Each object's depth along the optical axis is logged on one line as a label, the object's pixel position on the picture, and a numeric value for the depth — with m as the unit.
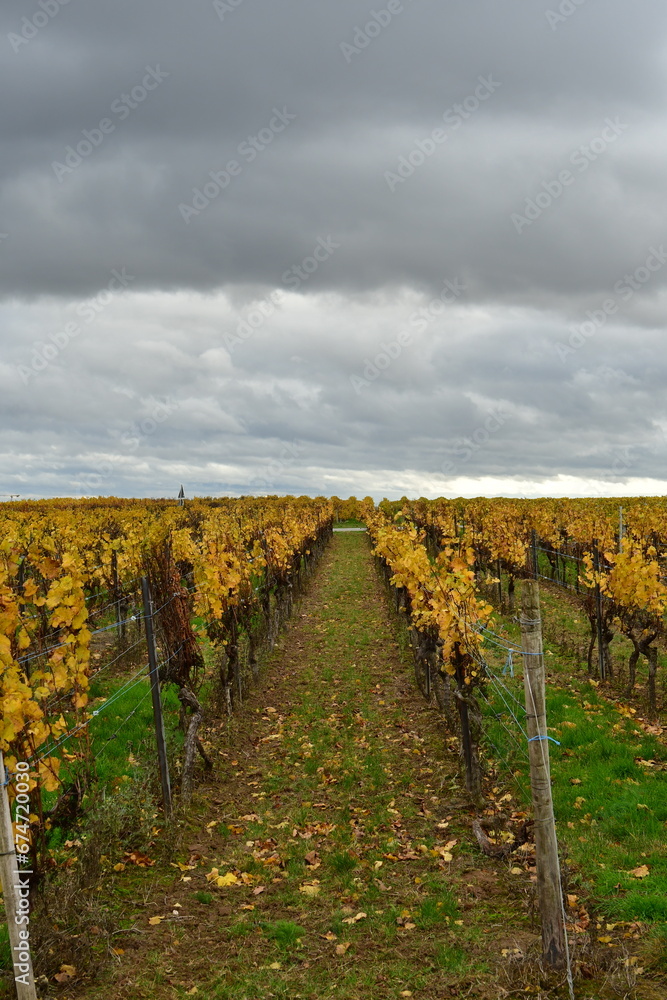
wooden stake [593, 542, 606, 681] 12.50
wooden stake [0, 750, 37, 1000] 4.25
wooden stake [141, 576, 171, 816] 7.45
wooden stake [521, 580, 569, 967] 4.76
